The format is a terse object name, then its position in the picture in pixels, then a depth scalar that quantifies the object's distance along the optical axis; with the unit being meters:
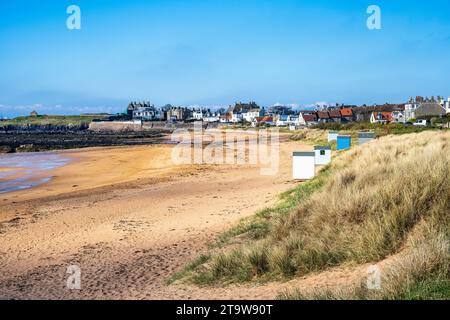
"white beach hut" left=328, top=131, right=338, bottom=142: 35.51
